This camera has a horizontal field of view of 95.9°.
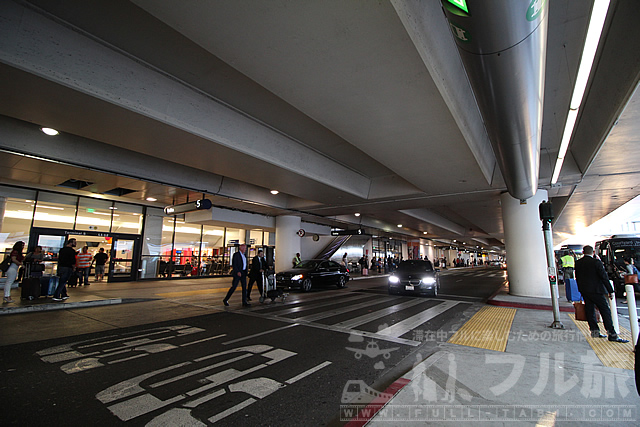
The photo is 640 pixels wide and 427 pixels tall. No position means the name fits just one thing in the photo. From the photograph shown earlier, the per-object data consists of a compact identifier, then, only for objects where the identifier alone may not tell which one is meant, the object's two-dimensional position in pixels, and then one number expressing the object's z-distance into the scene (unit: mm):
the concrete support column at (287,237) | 19812
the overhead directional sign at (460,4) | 2629
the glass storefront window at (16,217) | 13586
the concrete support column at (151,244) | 18859
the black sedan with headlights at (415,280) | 12000
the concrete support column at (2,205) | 13547
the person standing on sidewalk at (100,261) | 16891
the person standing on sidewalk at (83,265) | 14953
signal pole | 6383
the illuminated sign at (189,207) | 13109
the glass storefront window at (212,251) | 22375
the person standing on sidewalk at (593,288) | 5434
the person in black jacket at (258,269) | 10812
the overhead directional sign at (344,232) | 23312
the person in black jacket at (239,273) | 9516
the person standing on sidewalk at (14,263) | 8970
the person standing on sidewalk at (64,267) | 9547
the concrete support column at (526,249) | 11242
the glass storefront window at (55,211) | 14688
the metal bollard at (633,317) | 4852
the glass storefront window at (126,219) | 17766
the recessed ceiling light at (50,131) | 7677
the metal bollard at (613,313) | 5418
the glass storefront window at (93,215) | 16156
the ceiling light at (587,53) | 3301
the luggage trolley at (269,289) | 10354
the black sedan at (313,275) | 14244
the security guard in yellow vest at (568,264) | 12547
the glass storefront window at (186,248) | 20797
